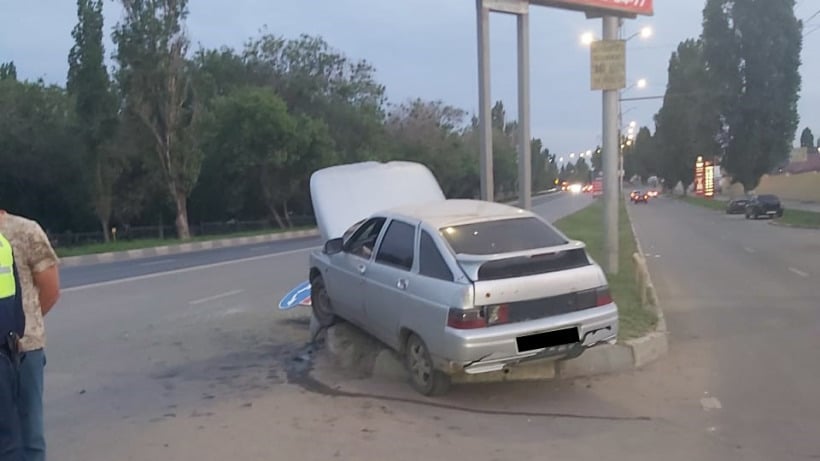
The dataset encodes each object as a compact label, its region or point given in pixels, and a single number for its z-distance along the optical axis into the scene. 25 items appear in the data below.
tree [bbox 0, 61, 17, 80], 68.93
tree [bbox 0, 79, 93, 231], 45.57
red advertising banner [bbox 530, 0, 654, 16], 15.96
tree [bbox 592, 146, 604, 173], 91.14
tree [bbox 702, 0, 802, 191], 66.19
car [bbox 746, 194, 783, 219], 50.38
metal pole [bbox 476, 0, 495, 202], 15.57
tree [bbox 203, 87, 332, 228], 47.28
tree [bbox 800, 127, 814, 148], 189.59
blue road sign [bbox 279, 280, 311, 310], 11.98
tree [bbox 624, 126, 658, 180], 118.26
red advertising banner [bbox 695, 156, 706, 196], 74.00
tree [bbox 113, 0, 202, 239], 40.31
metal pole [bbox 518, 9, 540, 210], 16.17
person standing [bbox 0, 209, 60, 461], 4.89
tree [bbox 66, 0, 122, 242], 39.38
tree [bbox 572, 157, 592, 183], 182.90
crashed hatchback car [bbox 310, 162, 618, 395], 7.54
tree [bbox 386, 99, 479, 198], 69.56
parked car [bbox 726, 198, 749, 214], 59.59
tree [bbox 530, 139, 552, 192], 103.11
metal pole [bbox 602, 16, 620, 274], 16.14
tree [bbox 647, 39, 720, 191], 70.88
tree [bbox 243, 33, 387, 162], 57.75
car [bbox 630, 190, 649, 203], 94.56
